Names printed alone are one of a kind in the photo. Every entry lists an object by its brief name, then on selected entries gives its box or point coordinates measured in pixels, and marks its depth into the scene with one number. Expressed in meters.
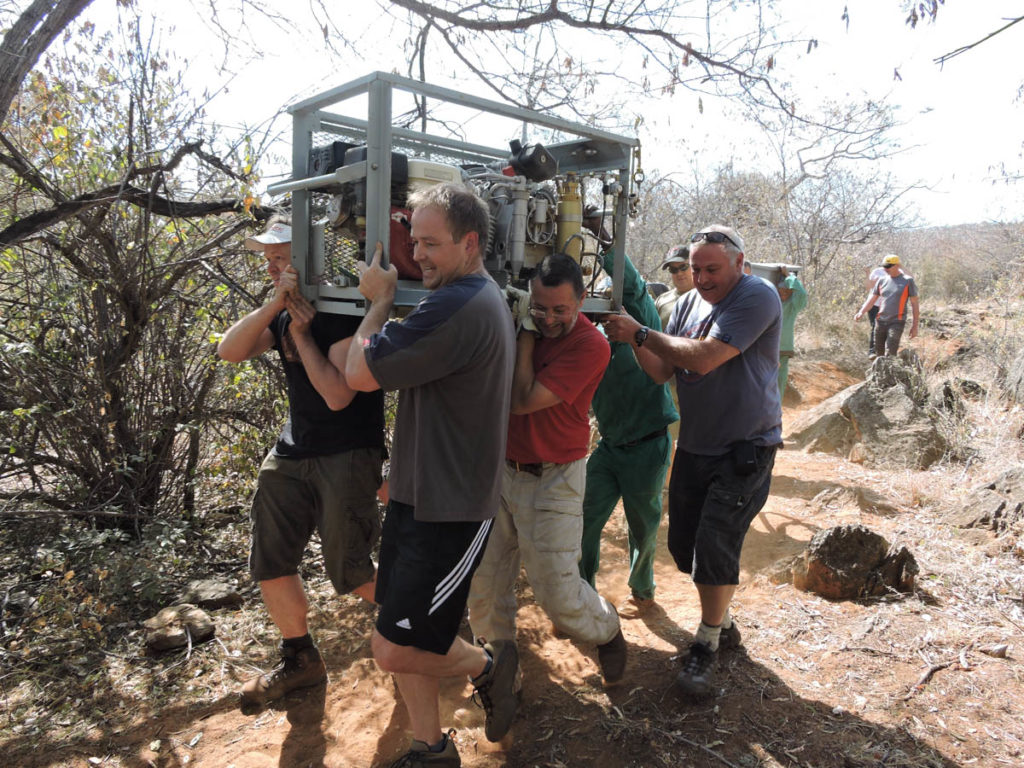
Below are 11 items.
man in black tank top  3.04
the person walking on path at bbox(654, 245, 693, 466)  4.82
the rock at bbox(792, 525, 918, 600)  4.00
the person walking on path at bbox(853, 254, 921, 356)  10.61
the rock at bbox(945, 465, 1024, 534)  4.67
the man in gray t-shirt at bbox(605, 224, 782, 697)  3.13
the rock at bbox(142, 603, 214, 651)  3.57
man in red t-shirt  2.86
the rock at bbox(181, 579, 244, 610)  4.02
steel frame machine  2.51
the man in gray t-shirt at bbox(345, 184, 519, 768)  2.31
